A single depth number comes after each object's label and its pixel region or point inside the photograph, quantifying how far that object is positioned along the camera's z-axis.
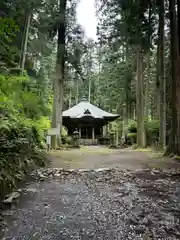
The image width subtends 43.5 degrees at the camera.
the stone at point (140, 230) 2.42
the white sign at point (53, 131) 12.10
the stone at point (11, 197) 3.07
